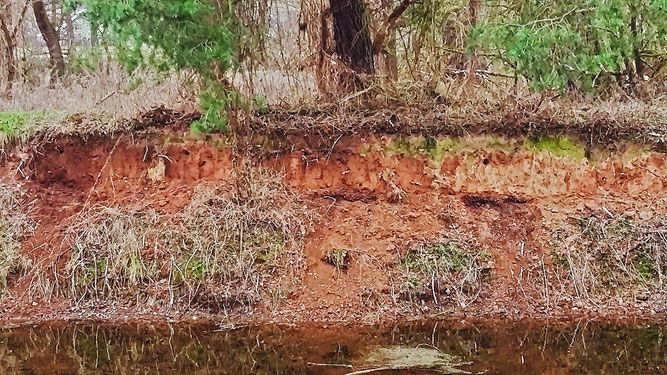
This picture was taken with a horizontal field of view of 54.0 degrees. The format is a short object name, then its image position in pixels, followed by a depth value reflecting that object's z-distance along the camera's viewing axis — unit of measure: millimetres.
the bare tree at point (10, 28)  12203
